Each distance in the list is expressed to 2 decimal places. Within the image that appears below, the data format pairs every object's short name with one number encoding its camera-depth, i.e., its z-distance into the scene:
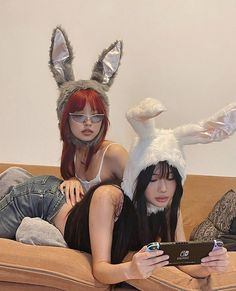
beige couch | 1.30
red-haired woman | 1.83
